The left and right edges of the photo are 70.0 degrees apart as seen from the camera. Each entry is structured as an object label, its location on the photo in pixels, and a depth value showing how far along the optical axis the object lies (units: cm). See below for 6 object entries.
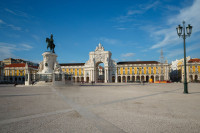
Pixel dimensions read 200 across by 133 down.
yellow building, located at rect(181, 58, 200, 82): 6800
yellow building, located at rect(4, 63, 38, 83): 7669
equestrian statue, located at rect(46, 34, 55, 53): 2592
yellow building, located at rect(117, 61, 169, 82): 7112
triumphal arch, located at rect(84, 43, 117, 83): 6744
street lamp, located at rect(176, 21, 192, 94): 1207
